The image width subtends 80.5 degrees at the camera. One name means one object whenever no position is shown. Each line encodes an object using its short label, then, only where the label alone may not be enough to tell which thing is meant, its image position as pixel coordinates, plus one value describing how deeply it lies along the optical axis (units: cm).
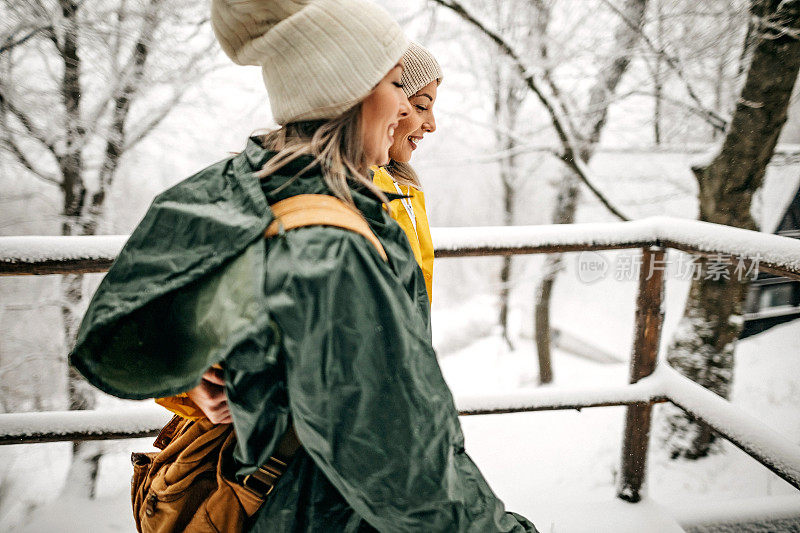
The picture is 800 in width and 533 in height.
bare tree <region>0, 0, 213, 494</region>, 457
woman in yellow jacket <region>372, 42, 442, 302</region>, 145
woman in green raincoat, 71
